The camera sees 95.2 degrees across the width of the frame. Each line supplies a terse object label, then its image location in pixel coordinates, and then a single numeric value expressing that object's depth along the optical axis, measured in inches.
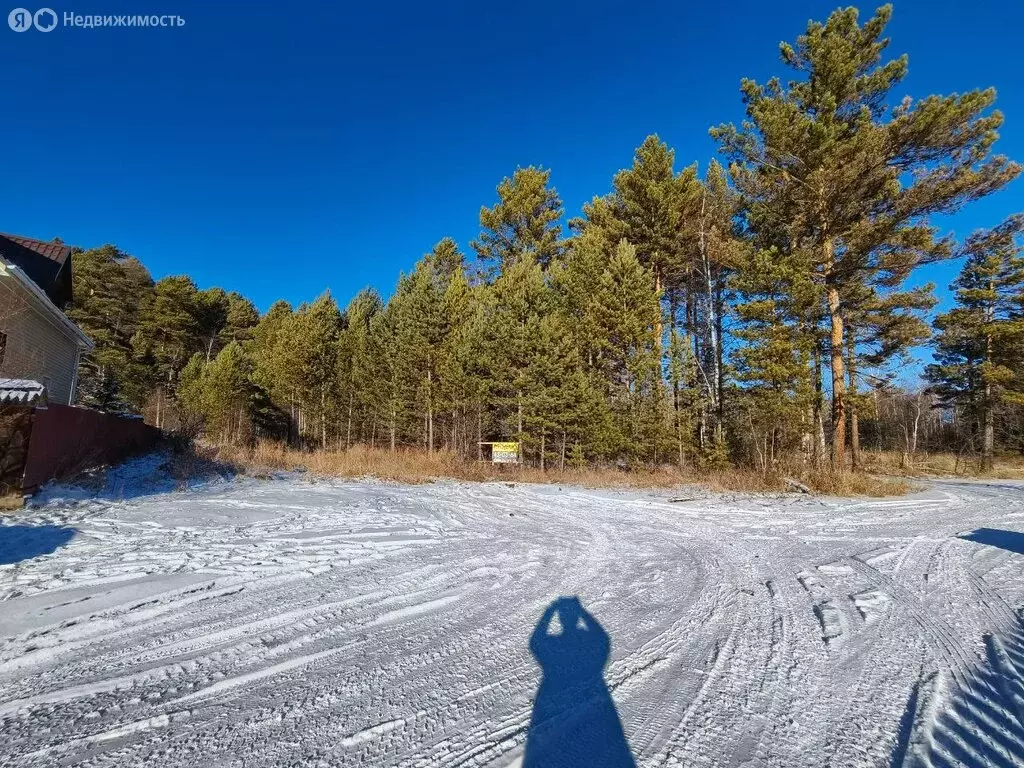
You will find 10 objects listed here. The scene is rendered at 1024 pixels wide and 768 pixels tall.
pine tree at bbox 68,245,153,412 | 1189.7
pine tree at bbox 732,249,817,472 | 532.4
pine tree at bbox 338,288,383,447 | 984.3
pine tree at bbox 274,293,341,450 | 1058.7
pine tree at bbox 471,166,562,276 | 978.7
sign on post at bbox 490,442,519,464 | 635.5
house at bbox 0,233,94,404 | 439.5
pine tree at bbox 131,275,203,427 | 1411.2
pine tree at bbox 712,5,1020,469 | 501.7
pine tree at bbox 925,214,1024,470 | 821.2
